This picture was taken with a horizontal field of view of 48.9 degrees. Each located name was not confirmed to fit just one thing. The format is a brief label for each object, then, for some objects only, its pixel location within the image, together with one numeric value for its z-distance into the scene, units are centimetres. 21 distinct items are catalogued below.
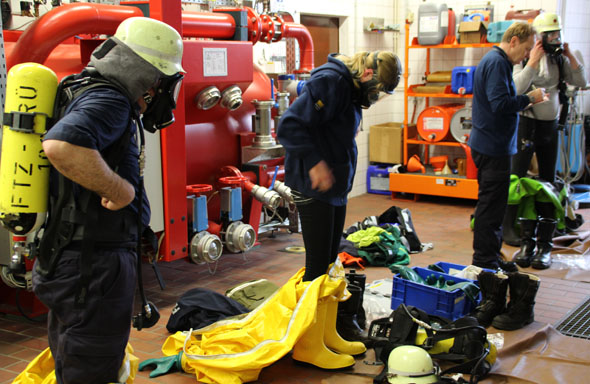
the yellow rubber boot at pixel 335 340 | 396
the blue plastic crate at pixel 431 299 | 449
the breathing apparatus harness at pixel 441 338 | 379
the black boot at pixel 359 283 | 437
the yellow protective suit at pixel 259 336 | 370
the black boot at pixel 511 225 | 667
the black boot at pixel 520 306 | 451
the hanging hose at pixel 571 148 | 884
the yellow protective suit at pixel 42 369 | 307
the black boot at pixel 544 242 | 595
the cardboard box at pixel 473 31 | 859
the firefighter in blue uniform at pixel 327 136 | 363
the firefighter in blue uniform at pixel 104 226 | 251
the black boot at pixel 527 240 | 603
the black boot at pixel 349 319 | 425
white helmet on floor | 357
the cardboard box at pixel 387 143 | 957
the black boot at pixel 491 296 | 457
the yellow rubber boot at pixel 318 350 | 386
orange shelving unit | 862
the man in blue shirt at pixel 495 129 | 510
